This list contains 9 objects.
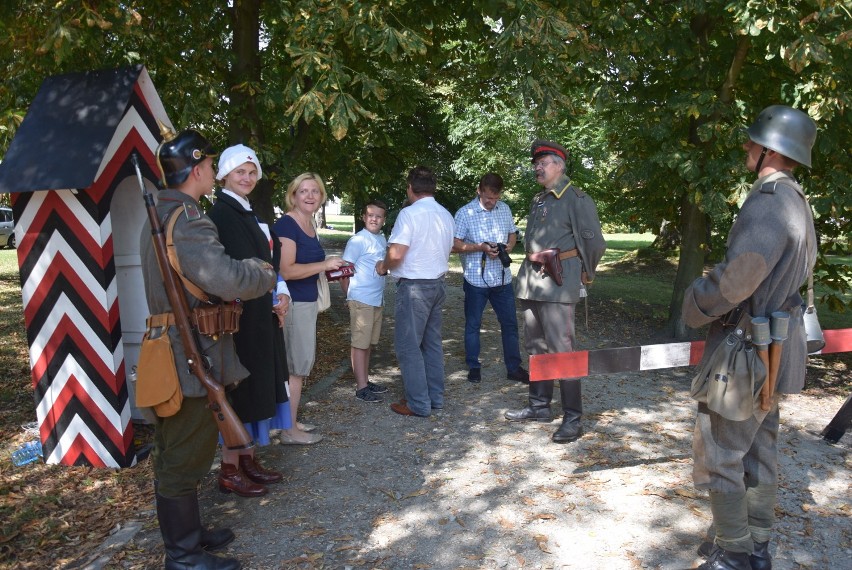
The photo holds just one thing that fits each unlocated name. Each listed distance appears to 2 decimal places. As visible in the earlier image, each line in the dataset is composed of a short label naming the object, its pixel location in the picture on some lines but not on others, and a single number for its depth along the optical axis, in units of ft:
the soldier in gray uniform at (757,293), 10.46
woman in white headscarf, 13.66
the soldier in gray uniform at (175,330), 11.10
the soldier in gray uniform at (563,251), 17.85
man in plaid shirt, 22.86
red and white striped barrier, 13.21
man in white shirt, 19.12
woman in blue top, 16.99
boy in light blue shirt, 20.61
